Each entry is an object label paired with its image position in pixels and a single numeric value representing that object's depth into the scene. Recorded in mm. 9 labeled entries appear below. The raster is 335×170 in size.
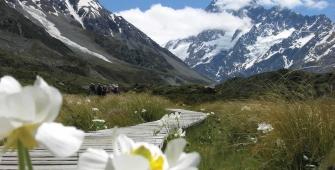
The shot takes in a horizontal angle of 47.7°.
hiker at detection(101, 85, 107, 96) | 20116
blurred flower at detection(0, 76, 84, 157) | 603
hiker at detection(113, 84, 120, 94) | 19969
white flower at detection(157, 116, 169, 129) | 3325
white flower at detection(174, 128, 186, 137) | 2712
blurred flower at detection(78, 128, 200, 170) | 548
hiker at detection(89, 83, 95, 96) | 21588
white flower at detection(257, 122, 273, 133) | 3367
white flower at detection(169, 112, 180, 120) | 3488
